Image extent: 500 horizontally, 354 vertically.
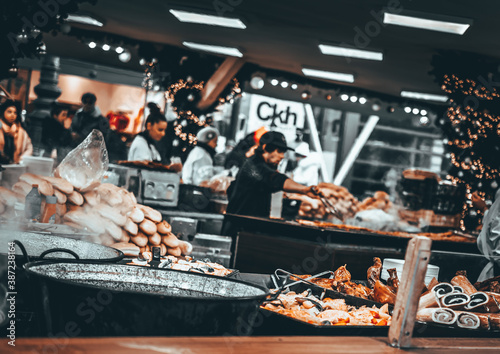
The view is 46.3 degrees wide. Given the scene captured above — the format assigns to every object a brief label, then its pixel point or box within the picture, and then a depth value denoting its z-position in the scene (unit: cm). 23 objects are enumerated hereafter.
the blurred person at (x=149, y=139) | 684
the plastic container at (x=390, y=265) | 316
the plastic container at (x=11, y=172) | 449
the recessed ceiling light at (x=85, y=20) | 845
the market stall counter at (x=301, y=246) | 581
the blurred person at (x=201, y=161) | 837
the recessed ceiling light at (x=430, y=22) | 567
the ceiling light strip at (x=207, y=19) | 720
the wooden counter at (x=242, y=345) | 128
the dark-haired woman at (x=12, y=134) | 730
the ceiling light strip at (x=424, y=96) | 1120
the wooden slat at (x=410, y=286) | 171
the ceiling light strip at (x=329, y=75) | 1041
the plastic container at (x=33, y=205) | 305
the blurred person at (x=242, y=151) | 934
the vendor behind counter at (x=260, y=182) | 590
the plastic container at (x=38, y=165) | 474
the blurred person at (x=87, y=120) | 838
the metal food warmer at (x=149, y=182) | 523
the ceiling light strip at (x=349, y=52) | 794
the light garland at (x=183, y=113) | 1026
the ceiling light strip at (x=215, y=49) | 952
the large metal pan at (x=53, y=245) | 217
